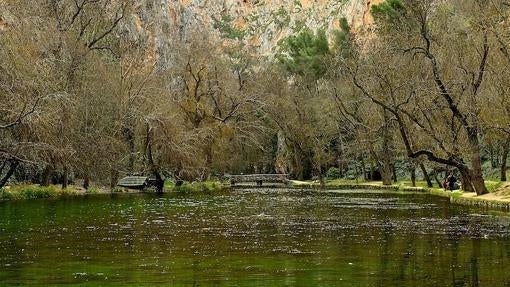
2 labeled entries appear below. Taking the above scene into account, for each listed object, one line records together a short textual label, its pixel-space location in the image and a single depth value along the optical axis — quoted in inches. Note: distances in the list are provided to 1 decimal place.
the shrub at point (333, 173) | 3341.5
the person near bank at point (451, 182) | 1973.4
